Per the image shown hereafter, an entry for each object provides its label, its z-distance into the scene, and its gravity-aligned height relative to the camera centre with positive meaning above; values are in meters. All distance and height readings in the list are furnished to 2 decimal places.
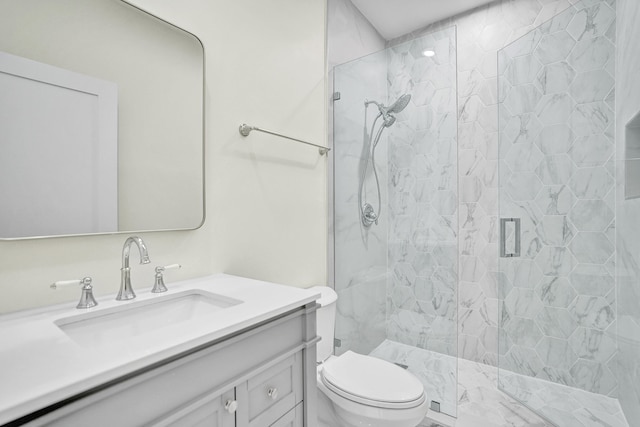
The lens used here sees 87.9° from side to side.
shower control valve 2.19 +0.00
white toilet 1.29 -0.72
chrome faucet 0.96 -0.17
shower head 2.02 +0.66
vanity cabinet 0.58 -0.37
